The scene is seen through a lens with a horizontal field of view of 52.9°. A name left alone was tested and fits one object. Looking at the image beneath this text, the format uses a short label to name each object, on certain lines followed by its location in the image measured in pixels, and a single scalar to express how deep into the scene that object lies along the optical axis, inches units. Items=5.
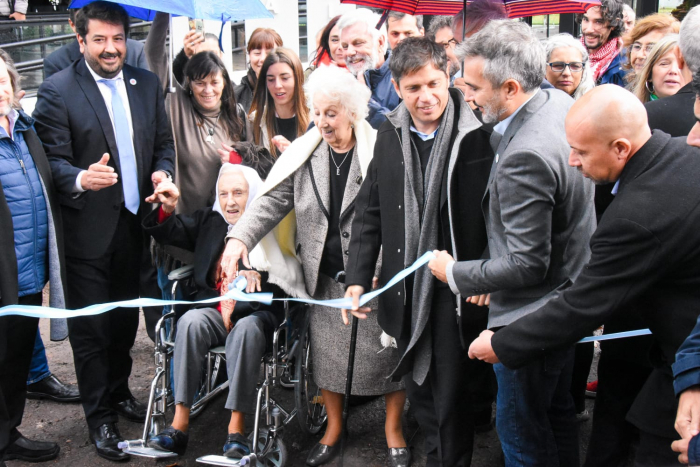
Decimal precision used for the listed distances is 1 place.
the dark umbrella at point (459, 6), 177.3
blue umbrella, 154.3
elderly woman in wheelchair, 144.0
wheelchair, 140.5
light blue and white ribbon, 131.8
